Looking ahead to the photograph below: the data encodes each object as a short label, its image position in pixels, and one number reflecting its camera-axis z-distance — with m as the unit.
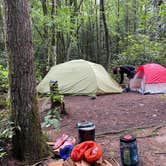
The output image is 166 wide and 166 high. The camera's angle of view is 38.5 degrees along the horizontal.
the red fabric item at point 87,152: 3.22
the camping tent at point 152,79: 8.91
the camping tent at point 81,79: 8.92
